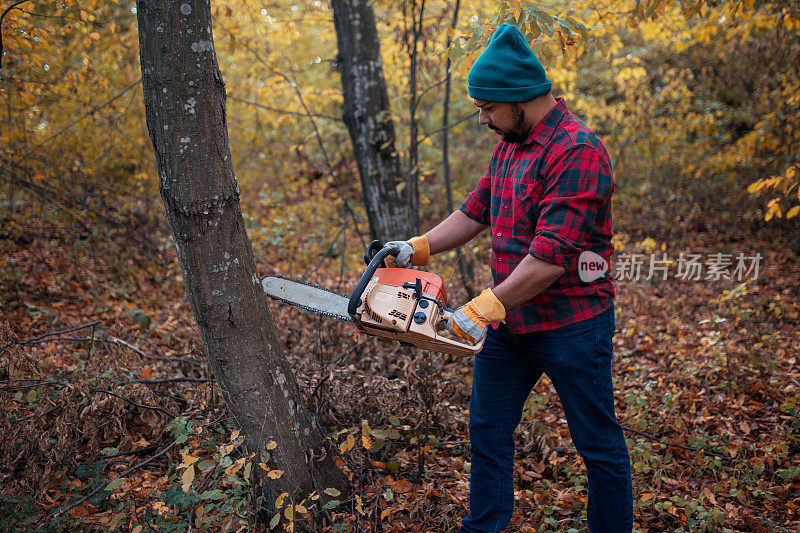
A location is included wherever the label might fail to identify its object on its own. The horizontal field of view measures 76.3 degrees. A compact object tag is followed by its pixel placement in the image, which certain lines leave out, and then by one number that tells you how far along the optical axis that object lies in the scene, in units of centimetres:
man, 185
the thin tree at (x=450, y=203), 447
